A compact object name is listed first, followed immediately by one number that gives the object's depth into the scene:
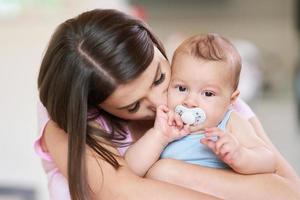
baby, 1.54
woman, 1.50
